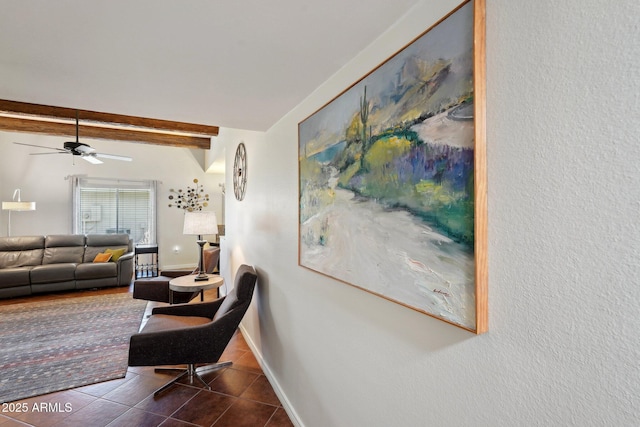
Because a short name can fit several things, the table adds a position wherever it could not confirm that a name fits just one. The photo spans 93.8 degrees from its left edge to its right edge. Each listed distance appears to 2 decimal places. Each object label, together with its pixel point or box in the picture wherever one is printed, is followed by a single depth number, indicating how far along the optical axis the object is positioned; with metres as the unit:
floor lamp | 5.33
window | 6.52
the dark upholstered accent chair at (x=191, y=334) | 2.00
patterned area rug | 2.45
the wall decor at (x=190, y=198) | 7.32
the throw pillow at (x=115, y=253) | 5.45
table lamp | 3.27
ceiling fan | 3.91
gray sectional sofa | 4.73
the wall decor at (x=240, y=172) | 3.28
